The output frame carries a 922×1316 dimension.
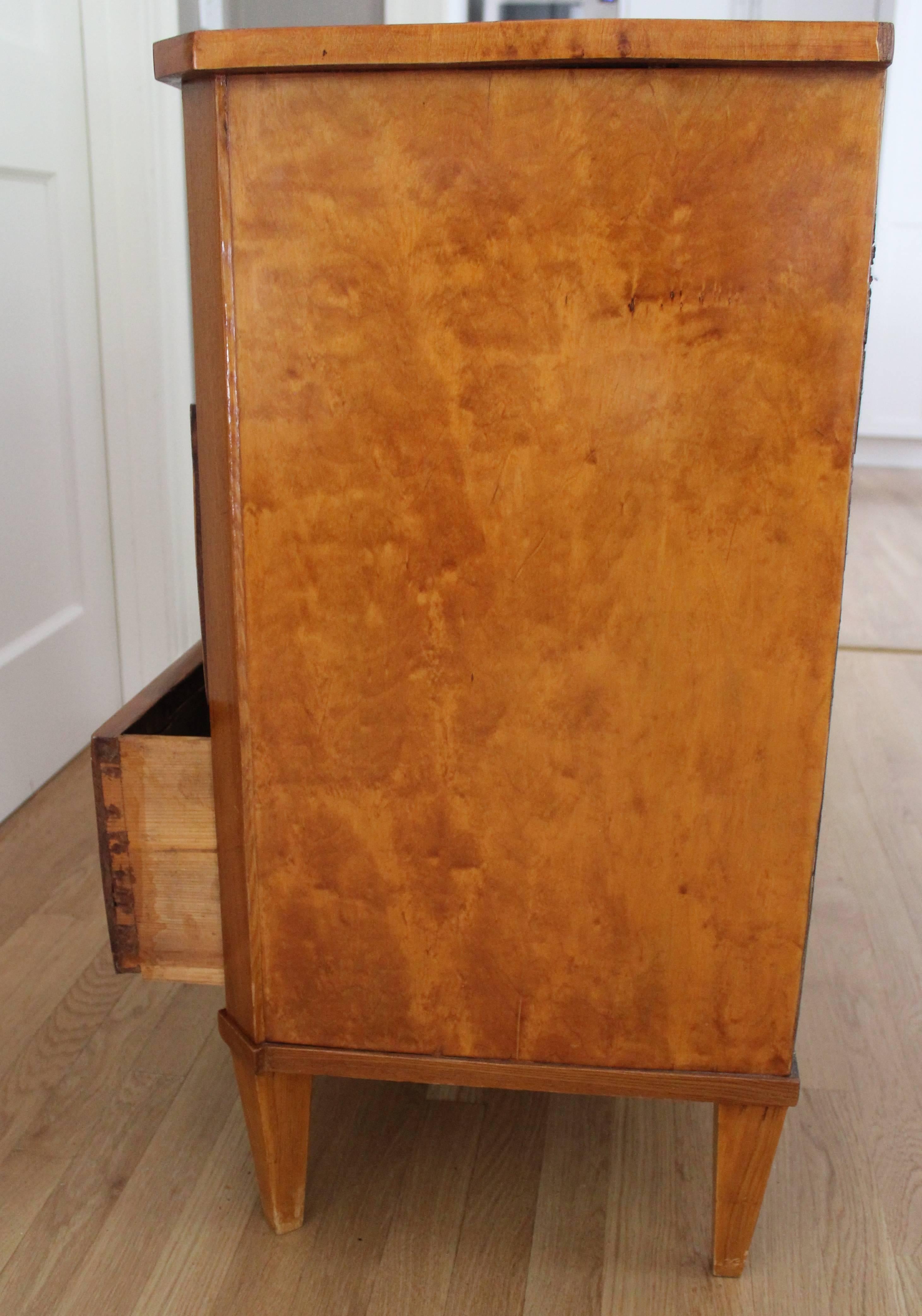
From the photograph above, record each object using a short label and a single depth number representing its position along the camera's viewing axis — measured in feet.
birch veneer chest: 2.30
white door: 5.24
